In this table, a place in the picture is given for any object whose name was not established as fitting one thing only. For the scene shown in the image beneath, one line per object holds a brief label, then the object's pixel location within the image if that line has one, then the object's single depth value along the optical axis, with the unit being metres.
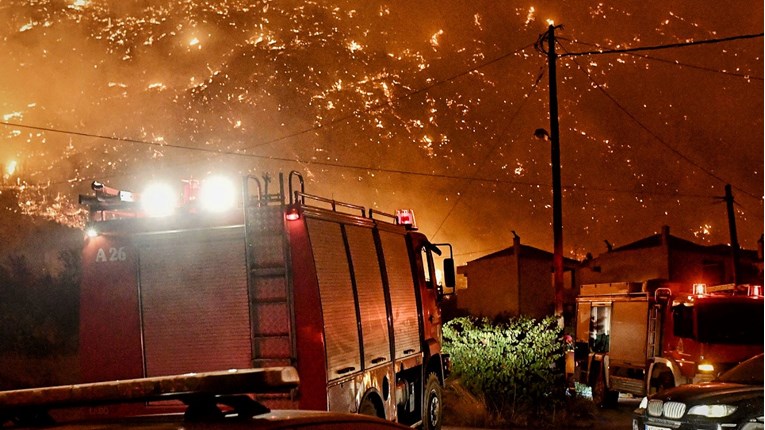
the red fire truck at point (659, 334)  13.66
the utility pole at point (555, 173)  19.30
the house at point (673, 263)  42.38
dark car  9.10
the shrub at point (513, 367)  14.23
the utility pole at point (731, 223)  34.32
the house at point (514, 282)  46.62
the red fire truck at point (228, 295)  7.54
